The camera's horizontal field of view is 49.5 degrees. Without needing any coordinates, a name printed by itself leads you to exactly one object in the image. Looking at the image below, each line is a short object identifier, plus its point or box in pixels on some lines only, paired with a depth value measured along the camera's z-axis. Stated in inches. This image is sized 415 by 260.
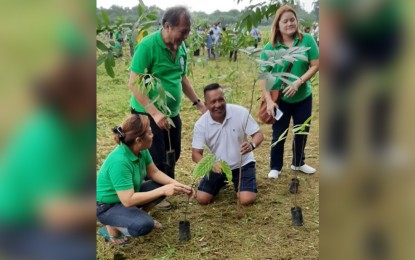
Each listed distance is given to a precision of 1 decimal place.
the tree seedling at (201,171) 103.0
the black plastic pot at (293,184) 130.3
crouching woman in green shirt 100.7
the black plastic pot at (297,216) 113.3
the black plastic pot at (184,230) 107.7
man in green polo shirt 109.1
